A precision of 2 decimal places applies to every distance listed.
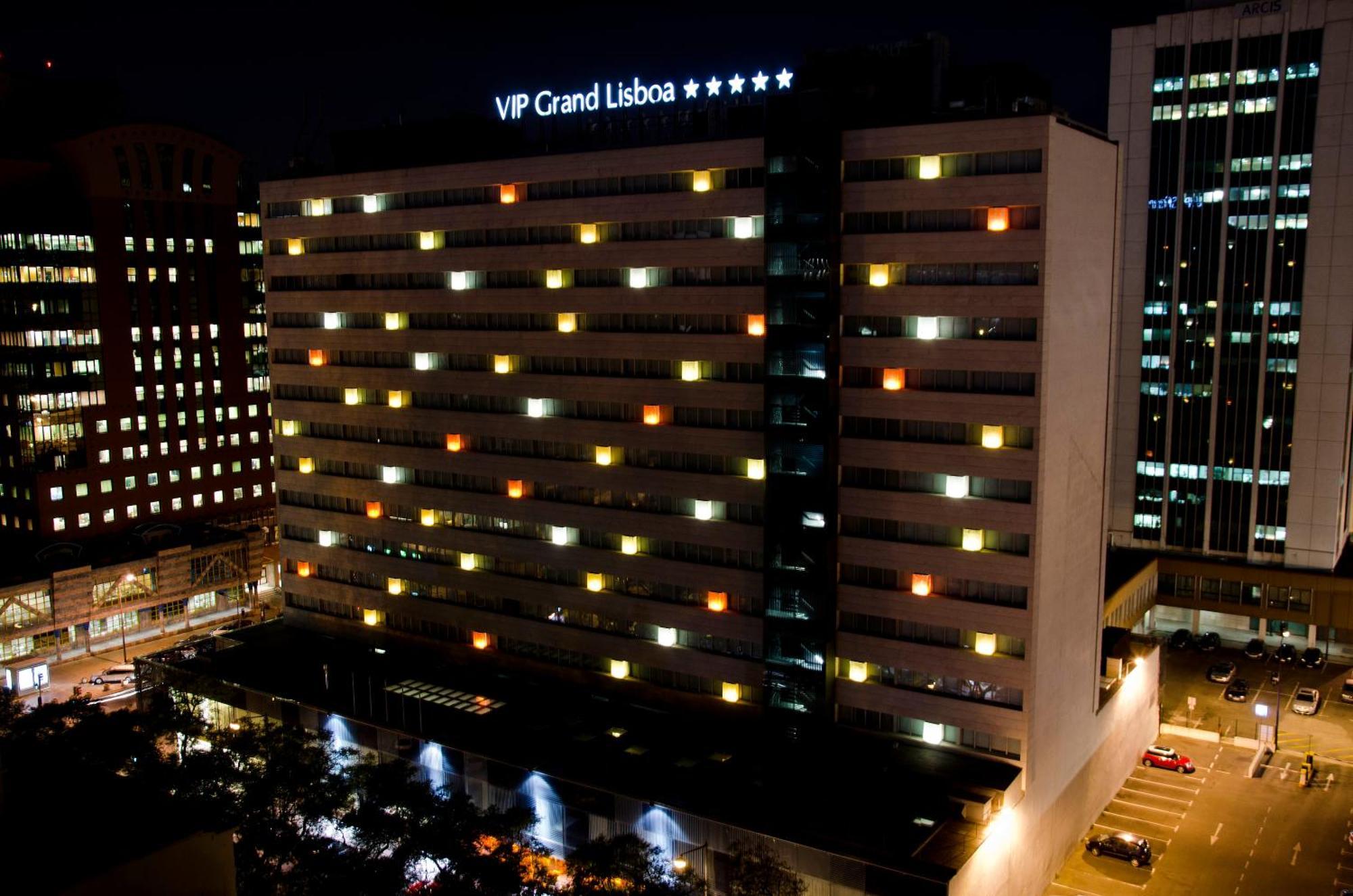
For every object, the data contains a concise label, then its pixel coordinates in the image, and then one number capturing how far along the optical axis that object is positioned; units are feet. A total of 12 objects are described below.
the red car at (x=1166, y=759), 285.84
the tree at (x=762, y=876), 175.94
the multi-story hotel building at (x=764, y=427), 214.69
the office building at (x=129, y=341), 450.71
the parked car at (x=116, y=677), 364.99
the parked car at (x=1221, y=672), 354.13
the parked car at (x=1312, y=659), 368.68
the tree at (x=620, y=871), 162.91
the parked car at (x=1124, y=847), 236.22
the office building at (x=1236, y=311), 373.61
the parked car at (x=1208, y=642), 391.86
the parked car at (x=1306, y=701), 324.80
